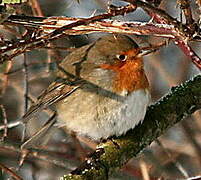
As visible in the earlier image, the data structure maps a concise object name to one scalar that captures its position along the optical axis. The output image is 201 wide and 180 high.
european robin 5.18
